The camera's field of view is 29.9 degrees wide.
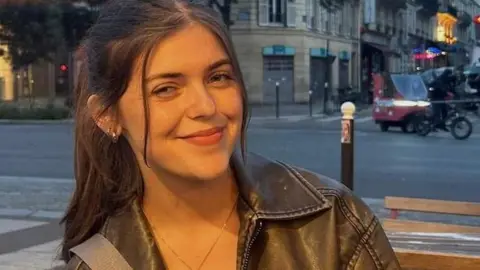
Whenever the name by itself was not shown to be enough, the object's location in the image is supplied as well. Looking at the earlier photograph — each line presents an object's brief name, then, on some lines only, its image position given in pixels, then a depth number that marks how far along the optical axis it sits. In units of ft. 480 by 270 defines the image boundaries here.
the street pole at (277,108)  104.48
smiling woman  4.95
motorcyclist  75.41
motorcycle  71.82
